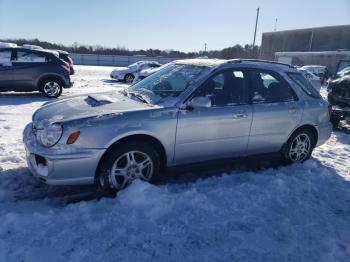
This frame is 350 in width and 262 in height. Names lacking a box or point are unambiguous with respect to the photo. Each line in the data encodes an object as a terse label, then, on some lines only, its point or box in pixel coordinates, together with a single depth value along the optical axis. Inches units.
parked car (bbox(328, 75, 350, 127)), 328.1
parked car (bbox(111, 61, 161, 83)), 808.3
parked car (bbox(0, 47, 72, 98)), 414.0
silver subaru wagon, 144.9
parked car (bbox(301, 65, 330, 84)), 1095.6
